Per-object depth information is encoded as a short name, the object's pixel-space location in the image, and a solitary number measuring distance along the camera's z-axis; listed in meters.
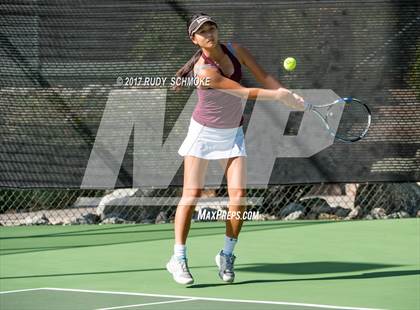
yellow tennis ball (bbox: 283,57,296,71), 15.28
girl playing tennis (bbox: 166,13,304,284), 12.25
